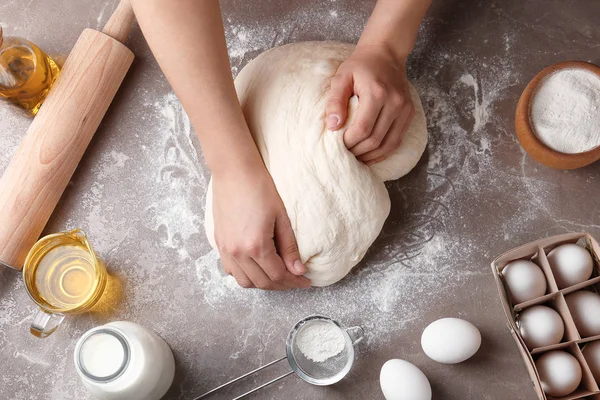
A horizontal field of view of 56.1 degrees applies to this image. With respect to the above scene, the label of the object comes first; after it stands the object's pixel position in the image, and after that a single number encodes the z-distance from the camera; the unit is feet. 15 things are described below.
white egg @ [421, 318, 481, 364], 3.74
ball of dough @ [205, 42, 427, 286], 3.51
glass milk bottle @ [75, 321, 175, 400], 3.45
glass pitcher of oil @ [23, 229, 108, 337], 3.92
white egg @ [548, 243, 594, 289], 3.71
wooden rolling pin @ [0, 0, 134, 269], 4.01
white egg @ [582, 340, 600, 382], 3.69
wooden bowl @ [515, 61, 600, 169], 3.84
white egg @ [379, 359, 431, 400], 3.65
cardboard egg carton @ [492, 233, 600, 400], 3.60
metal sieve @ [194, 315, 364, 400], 3.88
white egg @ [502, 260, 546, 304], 3.73
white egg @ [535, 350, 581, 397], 3.59
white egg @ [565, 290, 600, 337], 3.73
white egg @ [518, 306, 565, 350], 3.67
